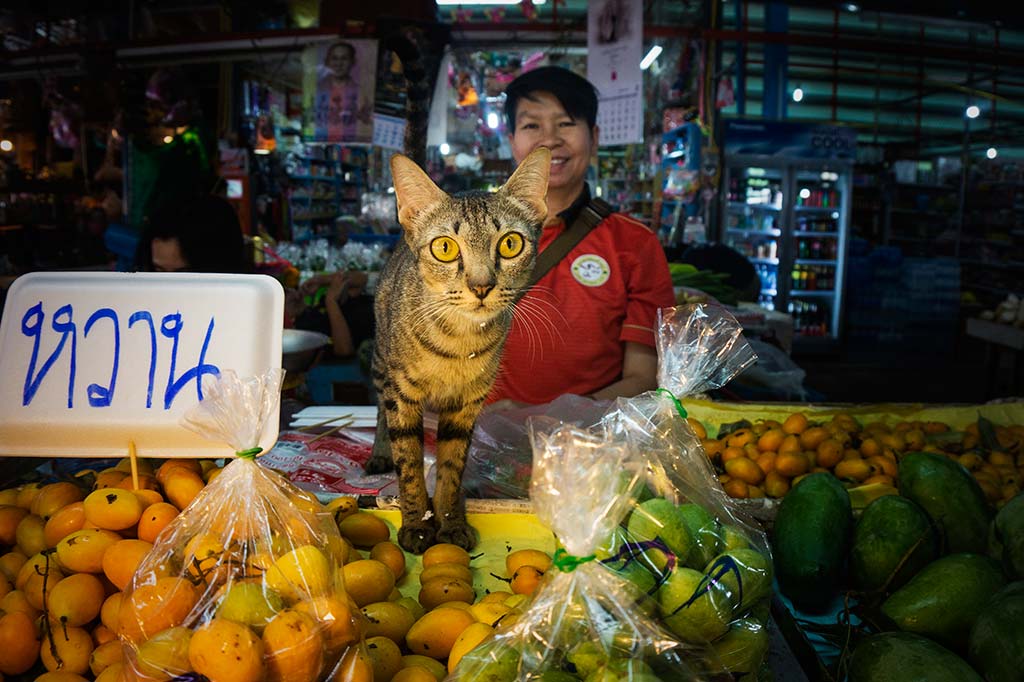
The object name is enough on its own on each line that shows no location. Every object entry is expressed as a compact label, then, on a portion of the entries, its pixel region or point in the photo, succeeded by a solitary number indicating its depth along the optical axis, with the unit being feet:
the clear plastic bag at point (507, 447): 5.97
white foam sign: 4.03
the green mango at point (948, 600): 3.50
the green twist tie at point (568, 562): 2.67
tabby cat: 4.43
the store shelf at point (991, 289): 37.50
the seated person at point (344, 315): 13.24
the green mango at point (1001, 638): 3.01
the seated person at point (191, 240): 9.50
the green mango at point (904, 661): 3.01
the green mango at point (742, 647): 2.84
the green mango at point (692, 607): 2.72
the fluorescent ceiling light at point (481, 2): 17.03
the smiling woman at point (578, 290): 7.67
